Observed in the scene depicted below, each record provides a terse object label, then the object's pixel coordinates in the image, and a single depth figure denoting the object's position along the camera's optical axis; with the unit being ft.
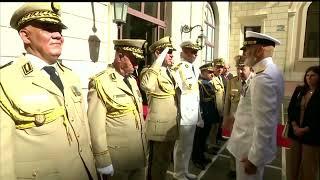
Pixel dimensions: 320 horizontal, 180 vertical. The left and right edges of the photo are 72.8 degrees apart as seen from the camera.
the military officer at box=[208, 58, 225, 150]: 13.45
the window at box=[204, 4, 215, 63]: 29.83
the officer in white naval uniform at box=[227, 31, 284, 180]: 4.82
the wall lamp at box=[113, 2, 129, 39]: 10.47
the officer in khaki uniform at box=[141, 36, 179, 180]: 8.35
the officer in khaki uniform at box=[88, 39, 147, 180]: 5.62
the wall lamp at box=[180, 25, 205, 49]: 19.79
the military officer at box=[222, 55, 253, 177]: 10.46
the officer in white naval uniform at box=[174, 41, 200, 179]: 9.43
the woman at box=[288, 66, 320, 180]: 7.57
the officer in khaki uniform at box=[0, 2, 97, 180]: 3.74
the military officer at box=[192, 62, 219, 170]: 12.18
